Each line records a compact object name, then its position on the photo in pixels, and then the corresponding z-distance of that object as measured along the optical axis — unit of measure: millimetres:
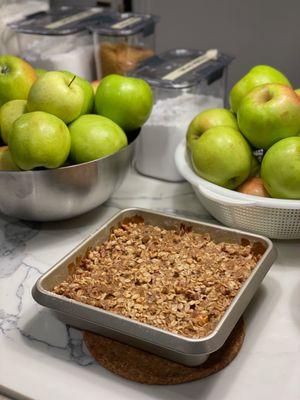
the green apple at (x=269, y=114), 821
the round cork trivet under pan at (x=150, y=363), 627
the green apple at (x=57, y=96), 840
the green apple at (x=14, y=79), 912
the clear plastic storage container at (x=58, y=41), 1207
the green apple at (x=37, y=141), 780
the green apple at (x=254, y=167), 869
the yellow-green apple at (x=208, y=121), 901
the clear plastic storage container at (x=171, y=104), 1021
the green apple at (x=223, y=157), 833
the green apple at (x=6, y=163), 850
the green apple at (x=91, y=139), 848
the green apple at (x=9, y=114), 875
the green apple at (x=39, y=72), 969
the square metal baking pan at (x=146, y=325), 580
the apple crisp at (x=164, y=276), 647
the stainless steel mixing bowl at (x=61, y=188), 819
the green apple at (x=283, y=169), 779
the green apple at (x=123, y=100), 895
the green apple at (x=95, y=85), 1008
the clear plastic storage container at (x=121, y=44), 1195
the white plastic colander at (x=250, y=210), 791
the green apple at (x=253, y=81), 913
